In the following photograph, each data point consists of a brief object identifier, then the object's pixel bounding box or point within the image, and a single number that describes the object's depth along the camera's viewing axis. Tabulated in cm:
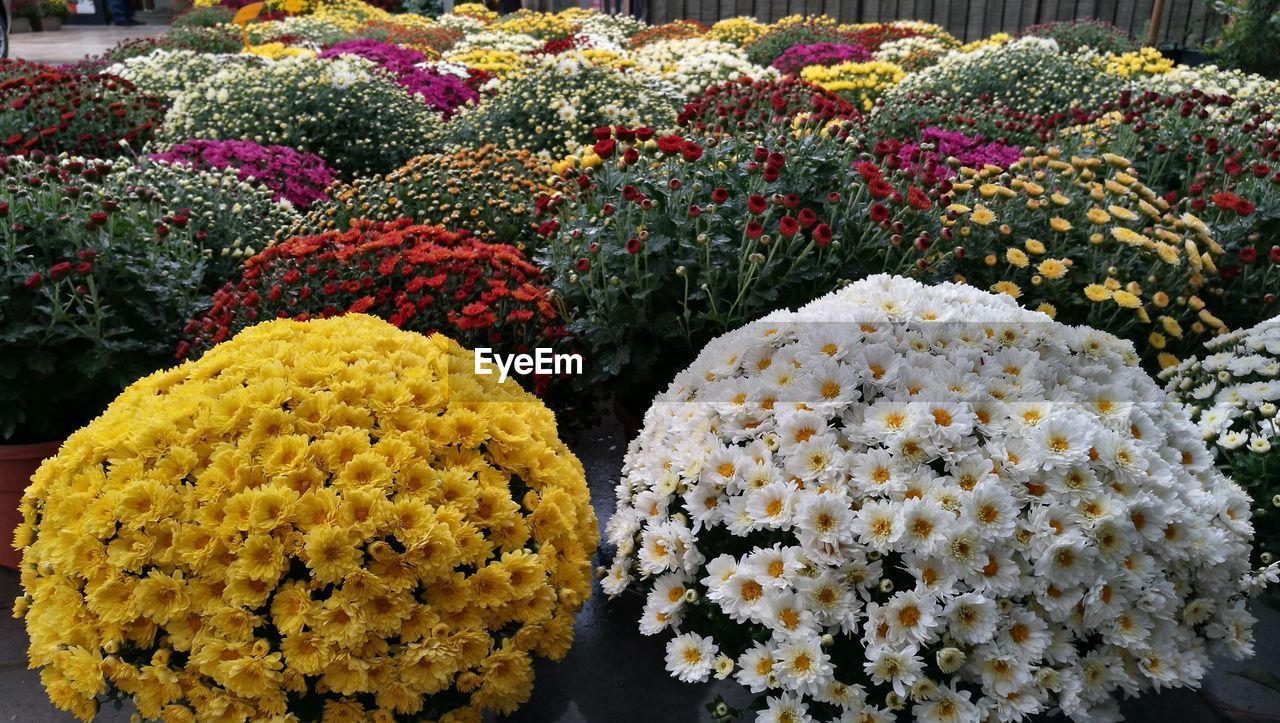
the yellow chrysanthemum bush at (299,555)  181
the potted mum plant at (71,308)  282
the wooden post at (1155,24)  1372
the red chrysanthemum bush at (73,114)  553
